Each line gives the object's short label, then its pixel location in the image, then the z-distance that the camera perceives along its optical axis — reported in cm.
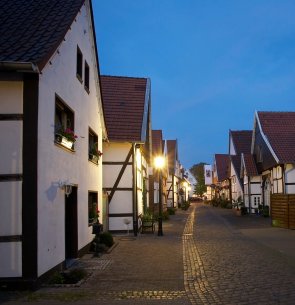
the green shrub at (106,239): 1638
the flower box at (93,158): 1634
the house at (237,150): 4850
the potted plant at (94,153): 1647
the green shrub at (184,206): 5744
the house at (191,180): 12506
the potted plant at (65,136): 1118
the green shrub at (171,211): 4340
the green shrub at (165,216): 3456
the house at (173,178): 5815
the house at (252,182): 3966
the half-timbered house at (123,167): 2198
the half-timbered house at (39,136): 917
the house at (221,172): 7024
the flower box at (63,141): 1114
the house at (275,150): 2939
